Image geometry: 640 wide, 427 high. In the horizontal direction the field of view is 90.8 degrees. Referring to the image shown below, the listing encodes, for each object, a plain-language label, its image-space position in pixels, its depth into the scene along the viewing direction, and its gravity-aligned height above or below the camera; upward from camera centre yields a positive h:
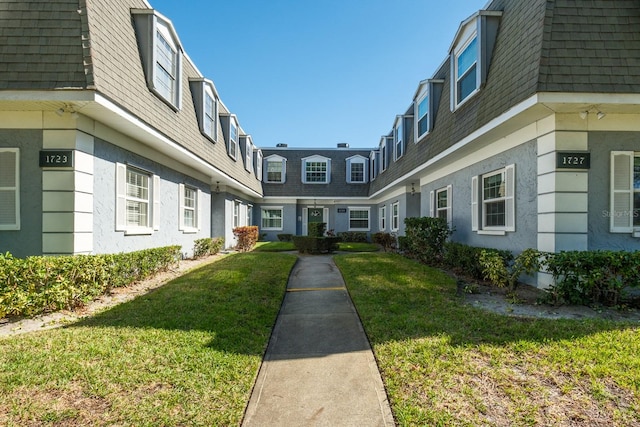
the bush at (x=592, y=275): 5.05 -0.94
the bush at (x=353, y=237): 21.53 -1.53
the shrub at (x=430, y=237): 9.67 -0.67
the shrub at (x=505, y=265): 5.62 -0.94
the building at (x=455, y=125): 5.62 +1.90
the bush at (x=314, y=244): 14.08 -1.36
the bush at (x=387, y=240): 15.94 -1.35
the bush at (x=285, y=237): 20.98 -1.54
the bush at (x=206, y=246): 12.02 -1.34
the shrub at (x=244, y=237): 14.63 -1.14
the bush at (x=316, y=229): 14.48 -0.70
